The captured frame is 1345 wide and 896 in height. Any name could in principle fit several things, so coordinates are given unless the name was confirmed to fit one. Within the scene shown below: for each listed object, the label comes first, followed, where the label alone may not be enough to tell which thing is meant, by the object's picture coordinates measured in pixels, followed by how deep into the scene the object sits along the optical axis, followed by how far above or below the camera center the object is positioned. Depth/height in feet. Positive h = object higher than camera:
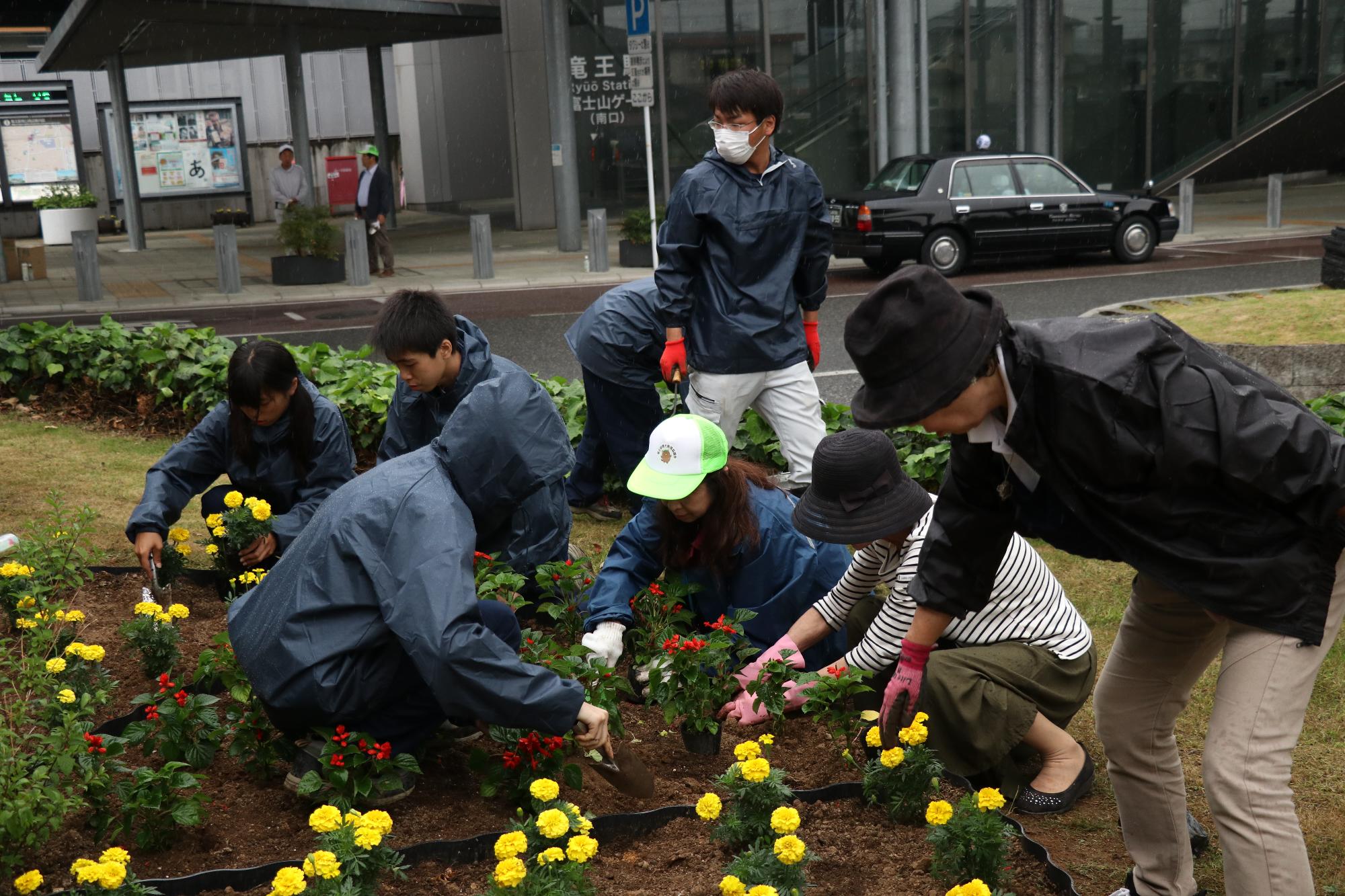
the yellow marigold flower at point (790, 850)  8.05 -4.05
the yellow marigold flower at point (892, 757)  9.77 -4.25
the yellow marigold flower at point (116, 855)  7.94 -3.83
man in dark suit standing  56.70 +0.43
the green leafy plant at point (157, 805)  9.43 -4.27
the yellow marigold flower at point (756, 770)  8.72 -3.84
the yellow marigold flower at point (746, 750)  9.07 -3.85
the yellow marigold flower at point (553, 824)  7.84 -3.72
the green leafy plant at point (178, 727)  10.26 -3.98
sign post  49.42 +5.53
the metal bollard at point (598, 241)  56.75 -1.78
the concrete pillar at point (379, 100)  83.15 +7.01
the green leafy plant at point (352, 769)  9.67 -4.17
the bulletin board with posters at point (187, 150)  90.17 +4.91
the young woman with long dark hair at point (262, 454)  14.74 -2.85
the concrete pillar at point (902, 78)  62.49 +5.07
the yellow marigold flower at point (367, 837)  7.88 -3.76
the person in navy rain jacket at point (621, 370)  19.45 -2.55
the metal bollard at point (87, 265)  49.96 -1.51
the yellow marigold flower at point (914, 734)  9.63 -4.04
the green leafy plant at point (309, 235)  54.85 -0.85
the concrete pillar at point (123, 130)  71.56 +5.15
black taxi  49.55 -1.37
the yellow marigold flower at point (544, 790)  8.18 -3.66
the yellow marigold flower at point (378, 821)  8.09 -3.76
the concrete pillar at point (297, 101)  69.41 +6.01
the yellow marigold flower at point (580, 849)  7.80 -3.86
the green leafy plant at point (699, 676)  11.30 -4.22
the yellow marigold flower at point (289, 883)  7.43 -3.78
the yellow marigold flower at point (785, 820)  8.14 -3.91
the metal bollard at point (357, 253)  54.19 -1.73
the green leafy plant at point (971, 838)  8.84 -4.48
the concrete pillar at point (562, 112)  63.82 +4.38
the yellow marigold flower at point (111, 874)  7.66 -3.81
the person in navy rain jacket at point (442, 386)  13.97 -2.06
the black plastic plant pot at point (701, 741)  11.82 -4.94
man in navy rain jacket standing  16.79 -0.99
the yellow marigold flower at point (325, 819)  7.93 -3.67
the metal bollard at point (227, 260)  53.26 -1.72
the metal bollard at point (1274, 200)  63.67 -1.65
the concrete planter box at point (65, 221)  77.66 +0.27
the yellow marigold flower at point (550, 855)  7.90 -3.93
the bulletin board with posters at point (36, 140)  82.53 +5.56
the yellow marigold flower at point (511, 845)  7.59 -3.73
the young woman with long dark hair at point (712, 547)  12.39 -3.52
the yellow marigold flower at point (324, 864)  7.54 -3.74
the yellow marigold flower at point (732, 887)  7.88 -4.16
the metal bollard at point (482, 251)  55.62 -1.93
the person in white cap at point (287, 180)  65.82 +1.76
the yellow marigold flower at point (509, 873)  7.36 -3.76
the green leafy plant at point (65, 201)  76.74 +1.45
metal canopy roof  61.93 +10.02
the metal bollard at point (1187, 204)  63.82 -1.66
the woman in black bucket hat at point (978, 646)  11.08 -4.09
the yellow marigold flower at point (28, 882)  7.95 -3.95
